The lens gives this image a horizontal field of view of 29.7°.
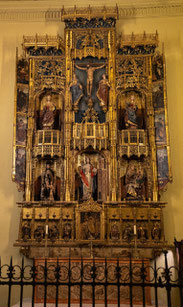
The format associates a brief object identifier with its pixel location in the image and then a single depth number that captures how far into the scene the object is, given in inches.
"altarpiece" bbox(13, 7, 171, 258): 396.8
